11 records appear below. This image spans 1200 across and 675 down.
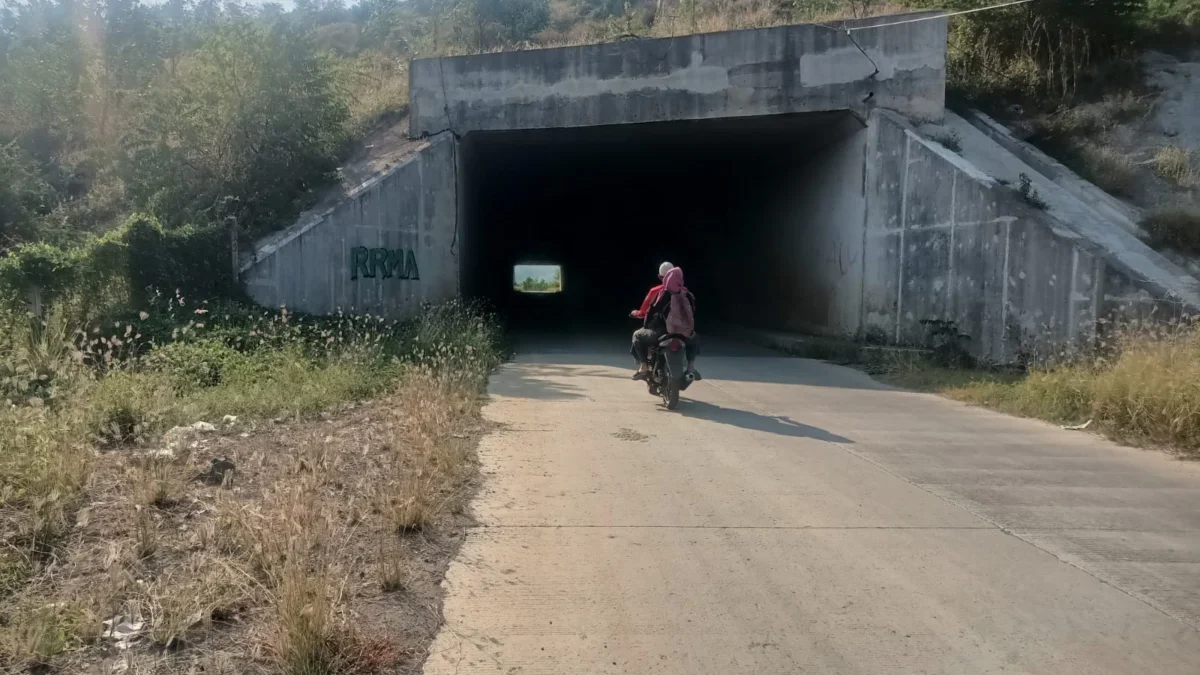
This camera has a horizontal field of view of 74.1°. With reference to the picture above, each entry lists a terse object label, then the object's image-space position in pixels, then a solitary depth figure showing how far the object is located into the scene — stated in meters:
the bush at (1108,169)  13.03
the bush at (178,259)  12.45
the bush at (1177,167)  12.79
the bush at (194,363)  9.12
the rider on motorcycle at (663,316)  9.34
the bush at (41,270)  11.13
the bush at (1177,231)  11.19
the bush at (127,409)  6.39
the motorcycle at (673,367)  9.19
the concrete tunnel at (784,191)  11.54
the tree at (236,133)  15.02
